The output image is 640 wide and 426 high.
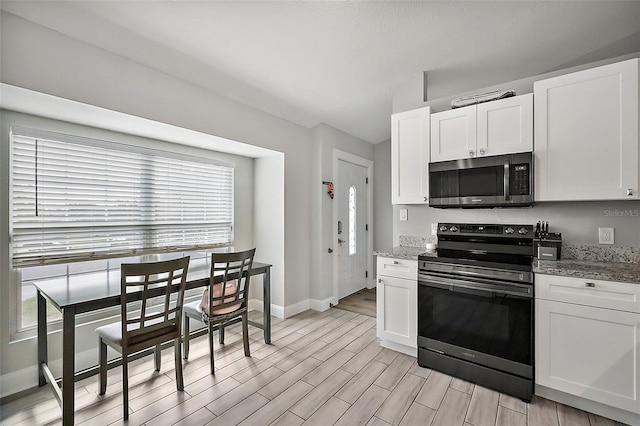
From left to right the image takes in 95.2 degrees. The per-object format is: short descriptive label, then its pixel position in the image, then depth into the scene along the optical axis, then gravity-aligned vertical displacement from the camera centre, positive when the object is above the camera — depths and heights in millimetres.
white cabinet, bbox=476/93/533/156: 2361 +720
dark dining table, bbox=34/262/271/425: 1771 -598
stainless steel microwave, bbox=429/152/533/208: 2363 +261
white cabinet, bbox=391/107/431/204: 2869 +565
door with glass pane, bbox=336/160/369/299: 4410 -252
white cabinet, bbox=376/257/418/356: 2650 -862
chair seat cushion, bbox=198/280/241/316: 2545 -788
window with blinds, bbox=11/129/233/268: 2277 +112
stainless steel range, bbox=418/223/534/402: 2121 -782
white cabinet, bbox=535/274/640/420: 1795 -848
